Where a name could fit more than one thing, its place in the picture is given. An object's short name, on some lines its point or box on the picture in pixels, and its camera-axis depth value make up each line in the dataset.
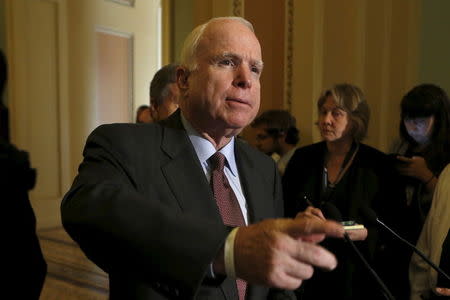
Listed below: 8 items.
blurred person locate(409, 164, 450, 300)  1.76
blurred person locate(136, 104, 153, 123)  3.43
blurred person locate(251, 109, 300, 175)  2.89
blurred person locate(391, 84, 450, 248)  2.04
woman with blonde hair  2.02
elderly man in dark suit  0.60
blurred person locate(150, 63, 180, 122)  1.97
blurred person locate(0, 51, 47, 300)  0.92
